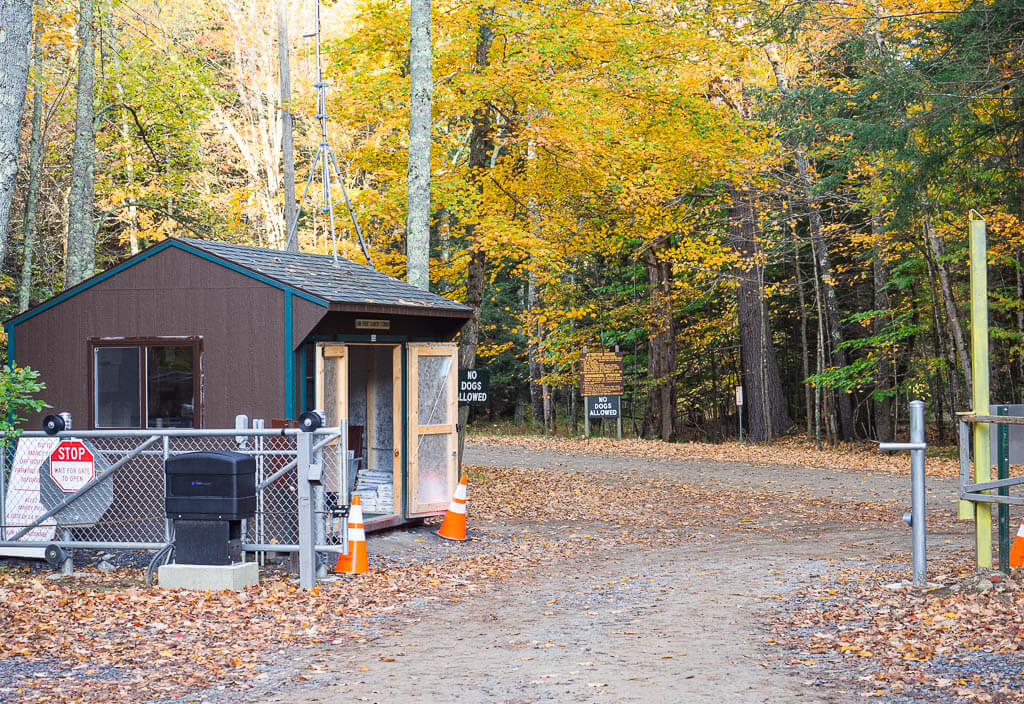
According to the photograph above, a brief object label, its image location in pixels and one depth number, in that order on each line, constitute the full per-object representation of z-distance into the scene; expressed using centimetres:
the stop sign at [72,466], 1036
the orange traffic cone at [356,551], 1005
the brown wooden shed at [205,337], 1112
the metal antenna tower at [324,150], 1400
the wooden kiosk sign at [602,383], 2936
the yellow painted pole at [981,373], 851
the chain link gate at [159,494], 956
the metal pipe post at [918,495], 878
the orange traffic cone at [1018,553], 945
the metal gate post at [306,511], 934
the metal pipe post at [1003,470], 849
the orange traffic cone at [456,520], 1253
